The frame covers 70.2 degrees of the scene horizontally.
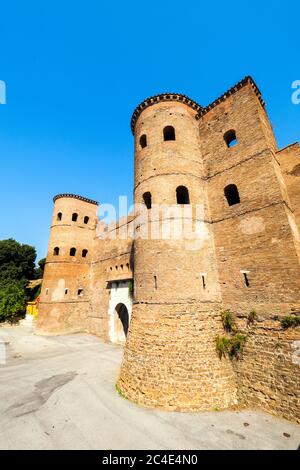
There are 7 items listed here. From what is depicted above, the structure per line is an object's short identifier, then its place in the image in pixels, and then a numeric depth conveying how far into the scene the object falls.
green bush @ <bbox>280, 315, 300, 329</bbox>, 6.86
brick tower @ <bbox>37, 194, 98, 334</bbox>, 19.11
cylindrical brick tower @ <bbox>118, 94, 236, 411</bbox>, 7.41
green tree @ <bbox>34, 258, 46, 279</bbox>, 38.28
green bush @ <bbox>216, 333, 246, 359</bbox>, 7.86
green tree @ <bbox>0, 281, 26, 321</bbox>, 23.95
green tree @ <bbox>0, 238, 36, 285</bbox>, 27.65
